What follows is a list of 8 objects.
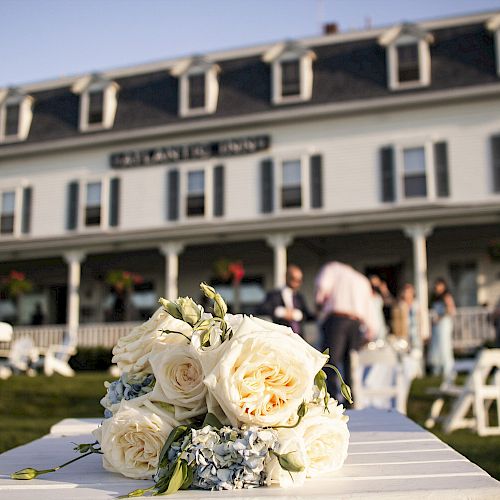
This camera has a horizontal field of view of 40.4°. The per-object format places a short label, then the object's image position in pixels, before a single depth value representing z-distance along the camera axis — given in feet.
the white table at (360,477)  4.36
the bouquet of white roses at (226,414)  4.73
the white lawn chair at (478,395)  23.57
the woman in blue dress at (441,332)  41.47
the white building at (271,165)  54.08
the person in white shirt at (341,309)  23.38
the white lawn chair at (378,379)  21.30
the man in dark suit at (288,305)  27.68
